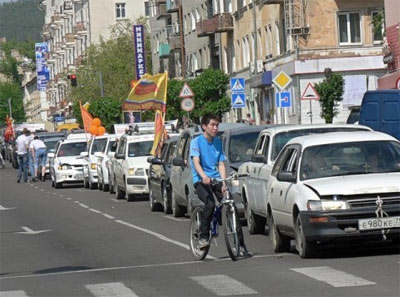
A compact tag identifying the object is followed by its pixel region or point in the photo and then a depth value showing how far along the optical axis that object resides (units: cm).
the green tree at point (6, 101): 19588
